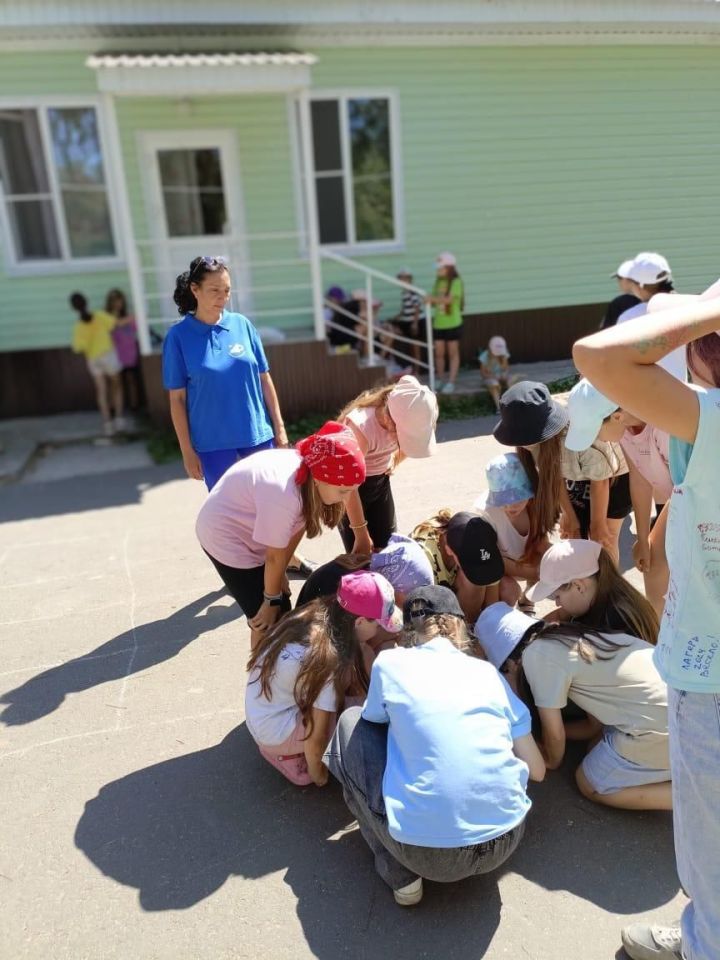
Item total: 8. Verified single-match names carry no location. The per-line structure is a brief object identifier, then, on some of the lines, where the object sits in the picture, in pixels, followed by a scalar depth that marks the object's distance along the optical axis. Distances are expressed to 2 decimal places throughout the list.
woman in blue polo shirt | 3.73
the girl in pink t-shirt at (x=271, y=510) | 2.72
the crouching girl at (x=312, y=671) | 2.56
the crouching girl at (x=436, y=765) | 2.10
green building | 8.09
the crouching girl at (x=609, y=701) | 2.43
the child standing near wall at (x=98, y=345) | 8.34
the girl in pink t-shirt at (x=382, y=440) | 3.29
